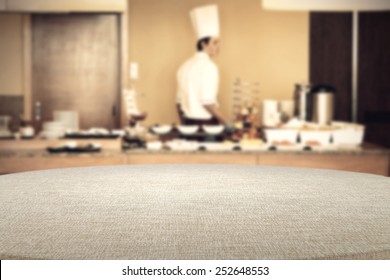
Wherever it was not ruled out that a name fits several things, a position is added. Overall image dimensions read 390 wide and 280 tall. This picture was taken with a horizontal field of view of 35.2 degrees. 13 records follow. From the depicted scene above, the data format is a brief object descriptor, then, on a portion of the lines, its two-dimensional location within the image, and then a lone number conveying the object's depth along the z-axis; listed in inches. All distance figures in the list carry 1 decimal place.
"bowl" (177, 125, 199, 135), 172.6
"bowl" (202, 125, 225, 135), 173.3
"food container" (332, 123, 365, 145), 171.0
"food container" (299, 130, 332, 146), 171.0
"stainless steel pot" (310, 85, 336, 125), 210.8
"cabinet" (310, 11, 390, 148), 251.6
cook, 199.9
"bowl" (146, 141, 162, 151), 156.9
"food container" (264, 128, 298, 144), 171.8
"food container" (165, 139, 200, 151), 157.6
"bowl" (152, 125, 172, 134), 172.0
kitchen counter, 154.8
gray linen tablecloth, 35.2
